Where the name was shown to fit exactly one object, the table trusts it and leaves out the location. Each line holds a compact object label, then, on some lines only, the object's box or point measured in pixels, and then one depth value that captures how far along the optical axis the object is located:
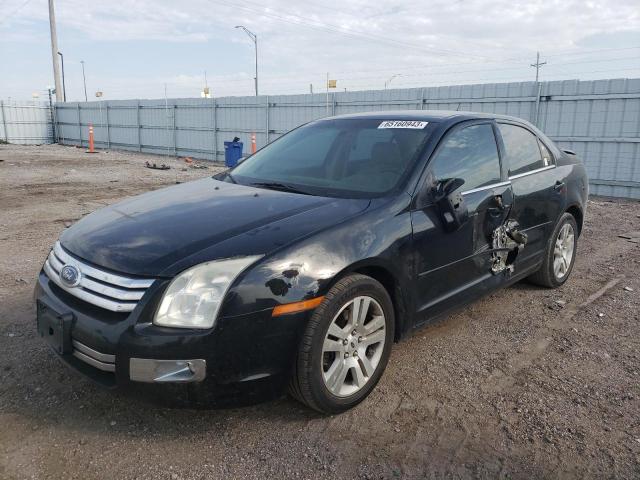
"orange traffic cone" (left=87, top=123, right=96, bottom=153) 23.37
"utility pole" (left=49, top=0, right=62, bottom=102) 30.95
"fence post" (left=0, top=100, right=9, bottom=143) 28.50
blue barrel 15.77
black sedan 2.42
